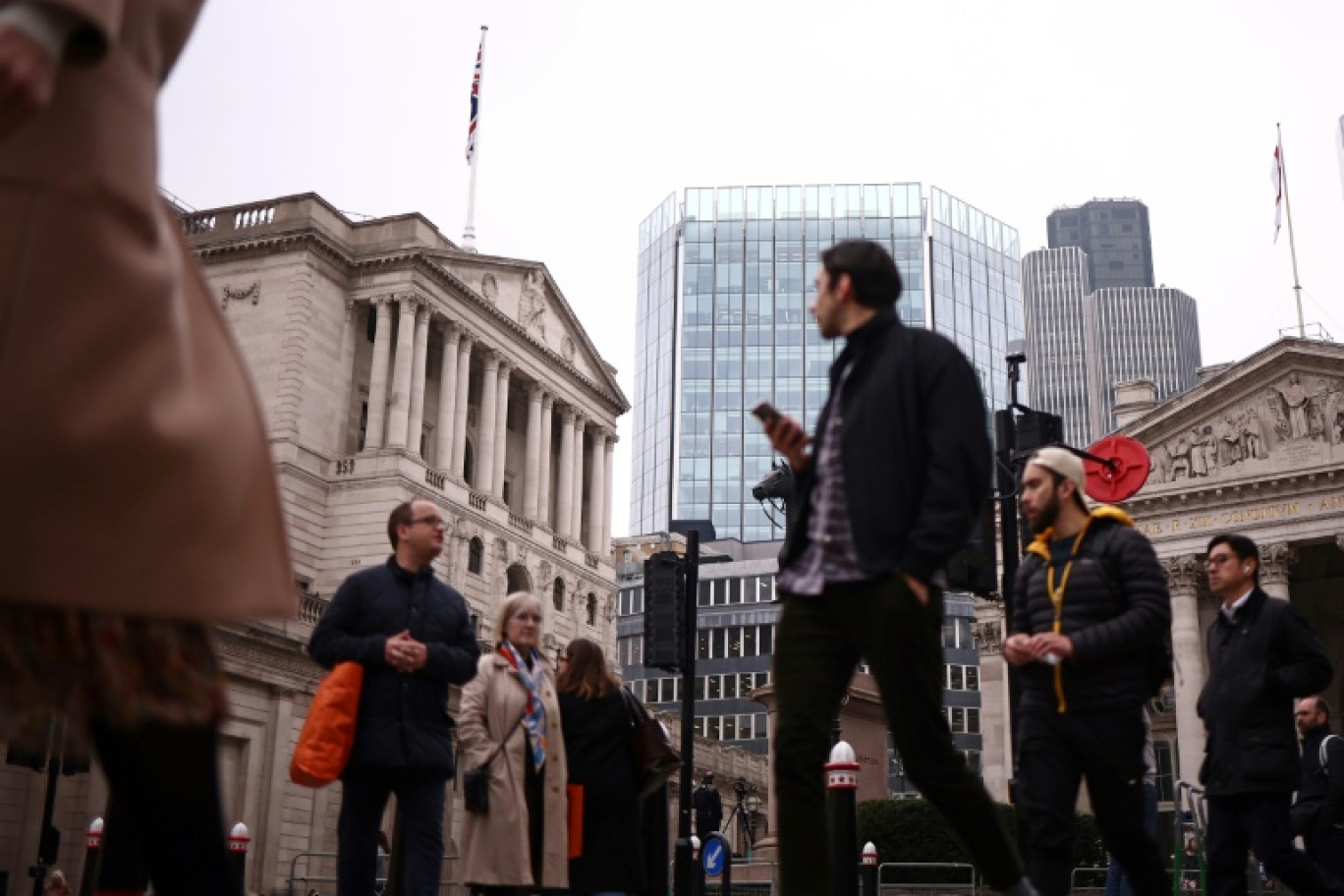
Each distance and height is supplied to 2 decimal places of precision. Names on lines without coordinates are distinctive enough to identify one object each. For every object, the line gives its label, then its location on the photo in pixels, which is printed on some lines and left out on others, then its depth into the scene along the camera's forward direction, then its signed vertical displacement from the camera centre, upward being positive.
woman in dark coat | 9.34 +0.56
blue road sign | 19.72 +0.24
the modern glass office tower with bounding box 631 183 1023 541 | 134.38 +49.91
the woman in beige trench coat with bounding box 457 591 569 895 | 8.61 +0.54
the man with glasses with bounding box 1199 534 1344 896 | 7.83 +0.82
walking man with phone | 5.22 +1.06
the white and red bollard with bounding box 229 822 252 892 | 19.00 +0.25
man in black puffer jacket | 6.50 +0.87
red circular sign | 17.53 +4.64
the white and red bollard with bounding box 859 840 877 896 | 14.95 +0.05
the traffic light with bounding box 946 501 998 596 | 12.67 +2.63
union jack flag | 58.94 +27.65
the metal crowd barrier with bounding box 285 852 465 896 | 34.31 -0.44
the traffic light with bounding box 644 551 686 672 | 15.45 +2.60
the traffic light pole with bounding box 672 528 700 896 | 15.27 +1.62
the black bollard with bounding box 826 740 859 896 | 9.91 +0.34
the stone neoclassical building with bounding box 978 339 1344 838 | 44.50 +11.34
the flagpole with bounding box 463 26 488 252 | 60.88 +25.15
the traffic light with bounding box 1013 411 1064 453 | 14.20 +4.03
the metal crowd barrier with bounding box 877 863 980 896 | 24.42 -0.03
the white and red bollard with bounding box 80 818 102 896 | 19.64 +0.10
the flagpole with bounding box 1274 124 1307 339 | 50.12 +21.60
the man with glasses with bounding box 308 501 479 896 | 7.61 +0.85
